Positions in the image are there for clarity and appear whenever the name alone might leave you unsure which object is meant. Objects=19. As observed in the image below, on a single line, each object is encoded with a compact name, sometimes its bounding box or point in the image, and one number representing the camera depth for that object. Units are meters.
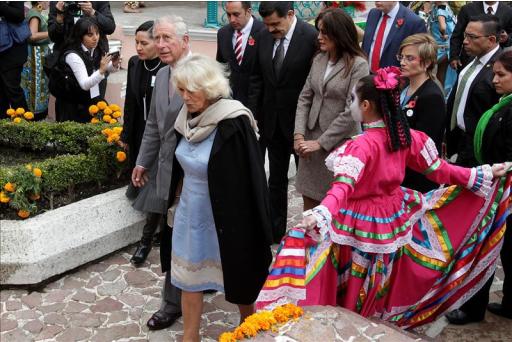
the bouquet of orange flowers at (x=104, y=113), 6.37
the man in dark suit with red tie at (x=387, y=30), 6.25
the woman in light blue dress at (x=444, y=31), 9.17
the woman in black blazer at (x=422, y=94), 4.55
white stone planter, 4.96
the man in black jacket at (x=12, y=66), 7.67
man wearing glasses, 4.58
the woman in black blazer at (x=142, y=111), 5.14
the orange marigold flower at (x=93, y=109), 6.37
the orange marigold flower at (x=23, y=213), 5.09
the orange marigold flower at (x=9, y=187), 5.05
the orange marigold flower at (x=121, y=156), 5.71
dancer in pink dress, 3.68
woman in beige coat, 4.89
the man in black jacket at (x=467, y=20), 8.01
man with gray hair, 4.39
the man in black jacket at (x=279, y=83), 5.39
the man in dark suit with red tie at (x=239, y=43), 6.05
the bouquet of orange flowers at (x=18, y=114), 6.42
